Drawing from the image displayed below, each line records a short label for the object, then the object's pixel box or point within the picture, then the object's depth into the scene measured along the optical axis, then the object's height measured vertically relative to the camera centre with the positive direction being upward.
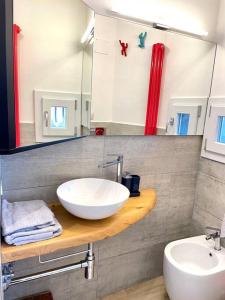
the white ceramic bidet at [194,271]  1.42 -1.04
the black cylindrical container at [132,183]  1.52 -0.46
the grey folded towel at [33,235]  0.96 -0.56
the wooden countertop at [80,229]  0.96 -0.59
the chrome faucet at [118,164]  1.53 -0.34
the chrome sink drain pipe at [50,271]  1.08 -0.89
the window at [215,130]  1.70 -0.08
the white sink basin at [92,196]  1.07 -0.47
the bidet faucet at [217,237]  1.64 -0.86
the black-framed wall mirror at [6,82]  0.74 +0.09
